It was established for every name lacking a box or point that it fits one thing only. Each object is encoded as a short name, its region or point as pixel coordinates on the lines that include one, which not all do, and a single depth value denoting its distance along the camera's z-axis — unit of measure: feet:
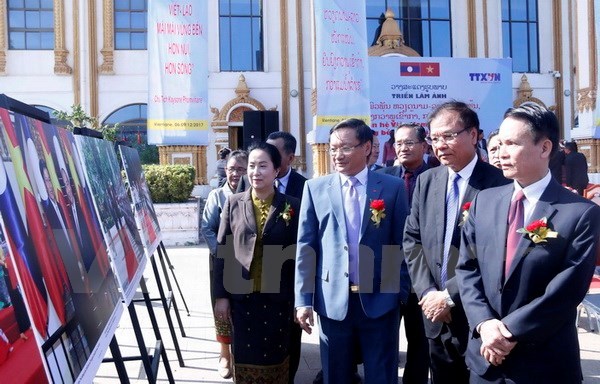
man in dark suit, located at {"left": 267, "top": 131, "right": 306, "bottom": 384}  15.25
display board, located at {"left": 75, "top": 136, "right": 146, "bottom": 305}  9.20
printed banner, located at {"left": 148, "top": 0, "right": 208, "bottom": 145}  36.19
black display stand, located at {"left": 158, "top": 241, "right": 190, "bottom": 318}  18.02
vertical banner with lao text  39.73
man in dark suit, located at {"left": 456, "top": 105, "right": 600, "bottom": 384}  7.59
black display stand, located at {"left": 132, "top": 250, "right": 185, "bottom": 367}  14.82
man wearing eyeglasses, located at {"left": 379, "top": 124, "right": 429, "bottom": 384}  12.69
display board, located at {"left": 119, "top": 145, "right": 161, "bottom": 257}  14.23
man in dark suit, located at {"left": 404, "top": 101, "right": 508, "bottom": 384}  9.77
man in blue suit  10.46
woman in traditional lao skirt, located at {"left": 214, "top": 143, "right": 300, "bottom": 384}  11.74
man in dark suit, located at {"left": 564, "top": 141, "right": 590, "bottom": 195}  35.35
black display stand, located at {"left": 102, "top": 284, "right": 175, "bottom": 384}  8.29
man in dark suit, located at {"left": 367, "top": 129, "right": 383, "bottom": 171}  18.51
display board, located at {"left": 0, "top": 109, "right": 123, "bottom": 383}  5.38
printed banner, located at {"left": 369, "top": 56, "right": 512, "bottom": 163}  52.70
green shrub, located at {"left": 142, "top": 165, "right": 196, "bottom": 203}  38.06
